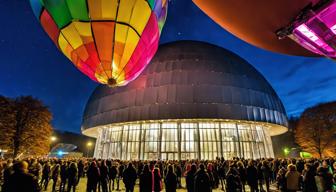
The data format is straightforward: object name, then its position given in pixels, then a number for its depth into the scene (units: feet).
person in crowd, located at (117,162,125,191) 53.66
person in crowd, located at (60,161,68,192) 40.69
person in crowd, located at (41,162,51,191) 43.27
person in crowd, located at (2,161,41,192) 14.82
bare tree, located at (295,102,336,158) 132.57
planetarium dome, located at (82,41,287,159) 92.94
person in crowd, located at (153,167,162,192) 28.53
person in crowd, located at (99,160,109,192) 36.55
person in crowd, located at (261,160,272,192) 42.60
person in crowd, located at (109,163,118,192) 43.39
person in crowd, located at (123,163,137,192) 32.45
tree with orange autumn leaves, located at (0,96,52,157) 96.53
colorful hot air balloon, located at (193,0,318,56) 14.79
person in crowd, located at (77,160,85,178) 52.80
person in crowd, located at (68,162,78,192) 37.42
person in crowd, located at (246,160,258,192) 34.81
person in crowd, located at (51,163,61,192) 42.47
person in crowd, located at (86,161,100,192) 33.74
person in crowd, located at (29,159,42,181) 34.52
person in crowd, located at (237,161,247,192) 35.41
